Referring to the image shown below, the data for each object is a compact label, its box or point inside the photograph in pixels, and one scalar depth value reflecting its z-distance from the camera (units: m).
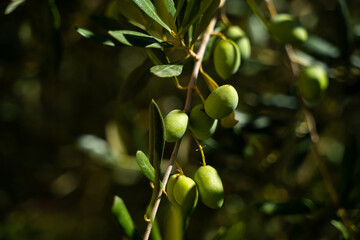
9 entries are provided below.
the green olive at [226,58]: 0.66
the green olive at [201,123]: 0.64
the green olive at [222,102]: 0.62
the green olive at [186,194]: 0.62
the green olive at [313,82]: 0.72
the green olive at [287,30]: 0.71
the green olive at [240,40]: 0.70
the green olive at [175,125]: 0.62
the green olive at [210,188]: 0.62
